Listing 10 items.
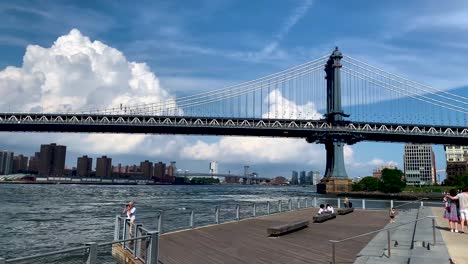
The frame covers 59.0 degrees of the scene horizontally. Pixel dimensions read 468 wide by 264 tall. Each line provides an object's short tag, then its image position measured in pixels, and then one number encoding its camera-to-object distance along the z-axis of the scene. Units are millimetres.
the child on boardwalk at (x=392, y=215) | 21641
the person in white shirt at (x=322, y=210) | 23997
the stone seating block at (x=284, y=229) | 15727
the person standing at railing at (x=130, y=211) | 16133
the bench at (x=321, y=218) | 21406
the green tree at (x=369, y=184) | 128725
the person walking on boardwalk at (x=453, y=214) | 15126
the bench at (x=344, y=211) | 27059
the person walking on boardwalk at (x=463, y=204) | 14766
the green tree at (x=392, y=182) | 115688
